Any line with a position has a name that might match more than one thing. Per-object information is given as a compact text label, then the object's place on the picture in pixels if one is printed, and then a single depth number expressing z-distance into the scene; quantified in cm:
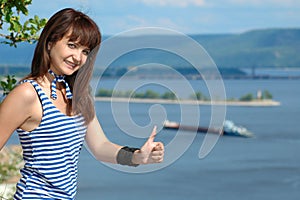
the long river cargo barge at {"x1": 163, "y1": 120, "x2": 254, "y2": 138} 12623
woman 411
